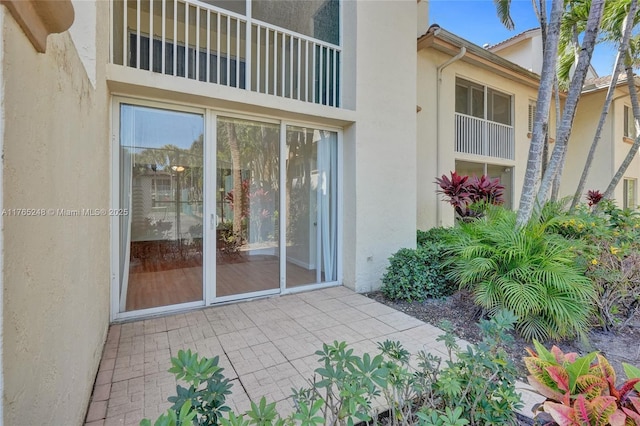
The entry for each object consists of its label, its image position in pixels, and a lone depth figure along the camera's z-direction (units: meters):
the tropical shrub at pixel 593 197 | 7.56
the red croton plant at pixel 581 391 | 1.50
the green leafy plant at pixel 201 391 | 1.32
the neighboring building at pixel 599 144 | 11.25
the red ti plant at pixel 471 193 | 5.66
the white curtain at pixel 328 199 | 5.41
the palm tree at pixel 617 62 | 5.93
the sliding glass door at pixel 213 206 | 4.07
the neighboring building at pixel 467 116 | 7.45
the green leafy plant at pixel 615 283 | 3.88
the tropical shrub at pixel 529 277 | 3.50
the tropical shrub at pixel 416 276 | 4.76
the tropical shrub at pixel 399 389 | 1.31
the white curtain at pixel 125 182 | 3.96
